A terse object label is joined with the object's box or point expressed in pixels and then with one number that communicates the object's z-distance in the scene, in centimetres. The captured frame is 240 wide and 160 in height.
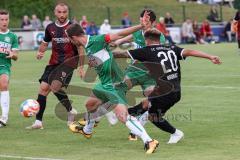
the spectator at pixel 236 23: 3052
